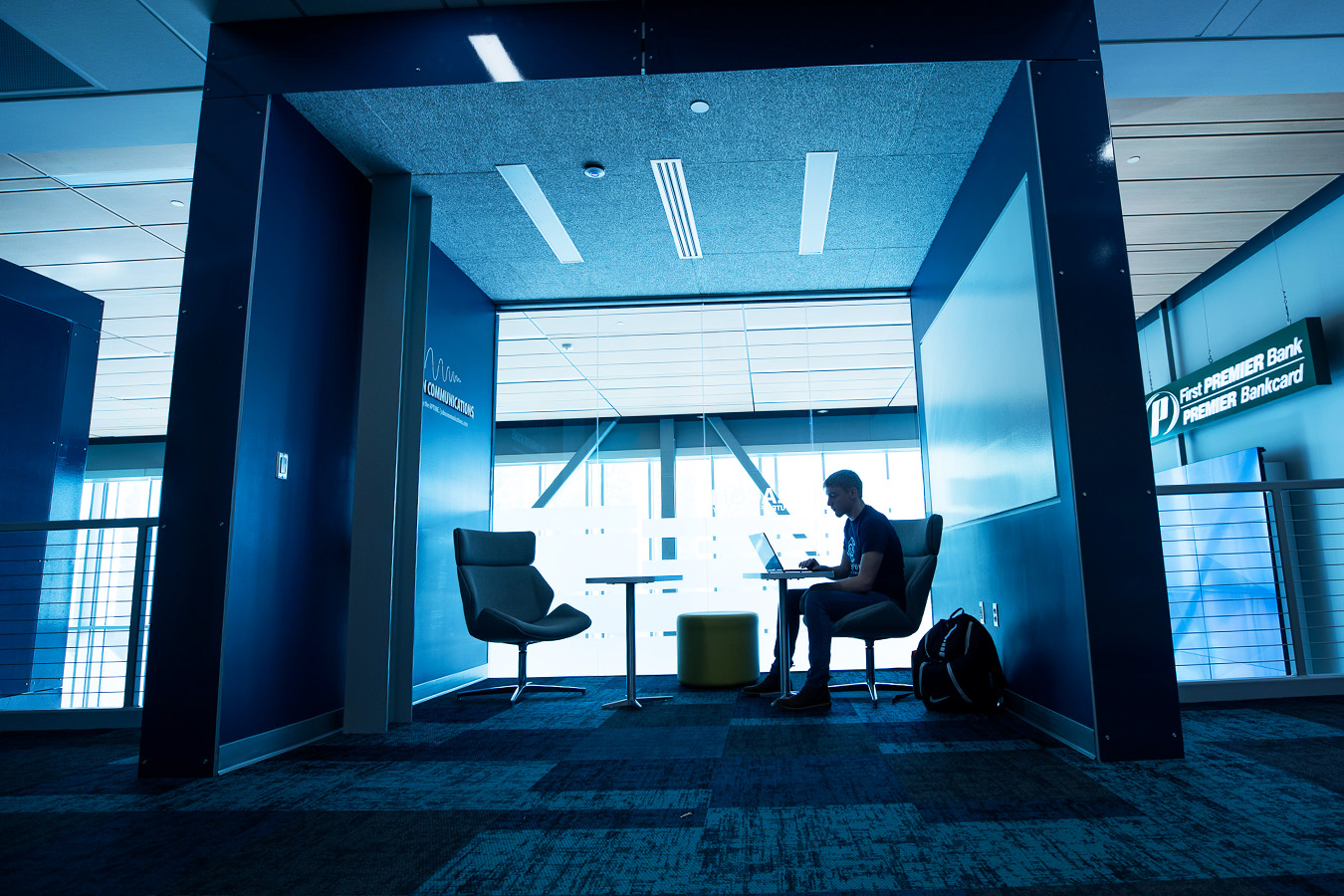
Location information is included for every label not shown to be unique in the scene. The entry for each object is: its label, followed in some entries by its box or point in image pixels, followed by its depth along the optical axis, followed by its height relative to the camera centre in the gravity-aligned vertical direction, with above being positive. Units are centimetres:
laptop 438 +5
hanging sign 604 +151
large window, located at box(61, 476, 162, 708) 697 +10
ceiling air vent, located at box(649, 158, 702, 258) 466 +225
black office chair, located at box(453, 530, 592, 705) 469 -18
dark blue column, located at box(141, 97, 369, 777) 325 +50
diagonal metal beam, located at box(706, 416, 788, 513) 627 +81
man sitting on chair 427 -10
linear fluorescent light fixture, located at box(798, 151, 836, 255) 461 +225
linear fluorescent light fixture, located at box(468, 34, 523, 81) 371 +235
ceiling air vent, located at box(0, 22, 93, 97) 371 +241
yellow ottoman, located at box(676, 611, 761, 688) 531 -58
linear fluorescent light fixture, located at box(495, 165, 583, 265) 468 +225
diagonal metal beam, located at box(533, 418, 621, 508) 642 +85
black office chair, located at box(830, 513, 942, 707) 423 -24
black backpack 405 -56
